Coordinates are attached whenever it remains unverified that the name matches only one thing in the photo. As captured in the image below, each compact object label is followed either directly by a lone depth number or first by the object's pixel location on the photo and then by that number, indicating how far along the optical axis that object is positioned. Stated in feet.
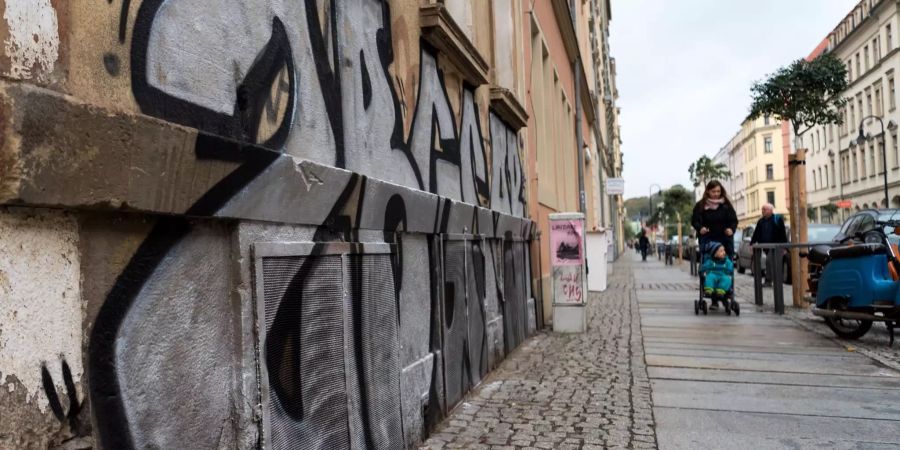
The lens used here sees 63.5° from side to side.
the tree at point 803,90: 63.21
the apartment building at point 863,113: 155.53
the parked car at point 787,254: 53.07
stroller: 33.23
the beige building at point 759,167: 287.48
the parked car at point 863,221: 35.86
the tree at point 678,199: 160.45
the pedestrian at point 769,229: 40.27
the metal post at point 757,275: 37.88
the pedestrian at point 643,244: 128.36
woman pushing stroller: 33.12
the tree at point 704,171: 213.66
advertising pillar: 29.50
